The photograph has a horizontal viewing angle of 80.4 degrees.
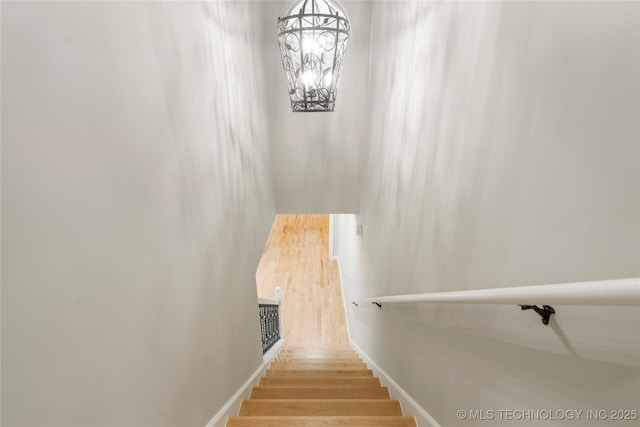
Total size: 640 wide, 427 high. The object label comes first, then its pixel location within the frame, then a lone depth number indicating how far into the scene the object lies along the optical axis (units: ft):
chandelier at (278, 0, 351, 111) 6.82
